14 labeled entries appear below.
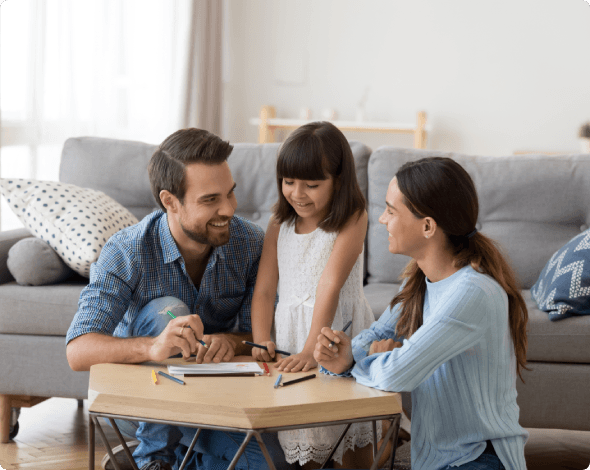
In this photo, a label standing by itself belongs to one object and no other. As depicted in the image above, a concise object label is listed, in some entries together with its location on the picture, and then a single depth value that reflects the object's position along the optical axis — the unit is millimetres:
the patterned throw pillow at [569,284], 3527
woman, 2867
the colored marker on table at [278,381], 2900
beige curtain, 6369
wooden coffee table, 2776
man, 3182
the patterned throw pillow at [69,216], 3724
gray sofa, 3540
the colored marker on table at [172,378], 2897
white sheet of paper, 2952
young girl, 3258
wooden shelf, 6752
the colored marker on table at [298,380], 2915
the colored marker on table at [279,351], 3099
